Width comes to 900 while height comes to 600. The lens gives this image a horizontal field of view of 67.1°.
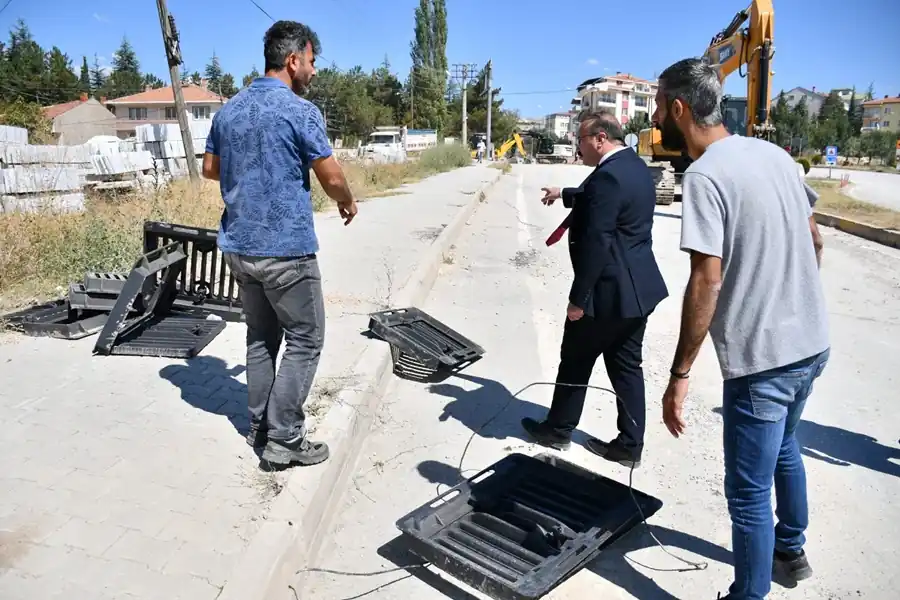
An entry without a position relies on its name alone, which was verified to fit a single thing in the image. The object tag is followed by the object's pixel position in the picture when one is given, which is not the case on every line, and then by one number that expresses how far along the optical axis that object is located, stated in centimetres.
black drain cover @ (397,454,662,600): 280
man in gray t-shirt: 234
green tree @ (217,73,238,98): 8754
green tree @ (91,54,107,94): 10044
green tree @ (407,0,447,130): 7969
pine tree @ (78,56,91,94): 9442
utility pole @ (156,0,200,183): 1602
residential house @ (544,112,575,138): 15627
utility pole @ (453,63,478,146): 7331
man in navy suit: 362
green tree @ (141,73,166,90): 10115
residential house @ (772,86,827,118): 11274
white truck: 3397
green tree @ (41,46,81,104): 6538
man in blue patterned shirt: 325
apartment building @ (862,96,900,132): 10279
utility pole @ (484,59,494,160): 6154
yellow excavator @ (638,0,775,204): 1388
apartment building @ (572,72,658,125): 12030
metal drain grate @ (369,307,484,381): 512
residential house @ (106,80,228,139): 7306
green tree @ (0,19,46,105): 5664
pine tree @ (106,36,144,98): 9381
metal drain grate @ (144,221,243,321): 567
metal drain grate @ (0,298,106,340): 534
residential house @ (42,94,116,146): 5782
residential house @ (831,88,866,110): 12050
